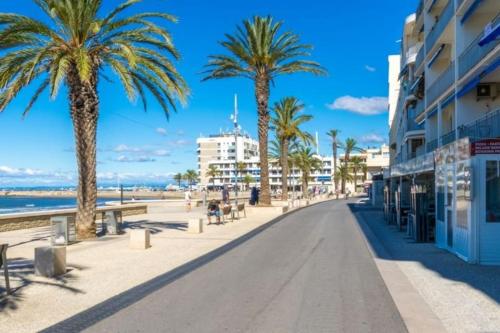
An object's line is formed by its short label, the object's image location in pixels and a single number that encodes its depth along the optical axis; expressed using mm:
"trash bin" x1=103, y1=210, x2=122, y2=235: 18078
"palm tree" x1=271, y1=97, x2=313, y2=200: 49406
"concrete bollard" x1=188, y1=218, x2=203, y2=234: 18311
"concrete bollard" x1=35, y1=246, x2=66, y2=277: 9797
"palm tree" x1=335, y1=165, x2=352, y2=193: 97138
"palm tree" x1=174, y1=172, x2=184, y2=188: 184875
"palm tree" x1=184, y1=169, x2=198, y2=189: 169425
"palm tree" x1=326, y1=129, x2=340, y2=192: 91569
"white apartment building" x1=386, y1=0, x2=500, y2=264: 11055
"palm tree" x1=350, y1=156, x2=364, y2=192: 111125
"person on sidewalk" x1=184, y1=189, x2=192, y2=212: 34531
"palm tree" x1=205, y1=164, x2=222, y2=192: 150875
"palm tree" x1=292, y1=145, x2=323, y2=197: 82800
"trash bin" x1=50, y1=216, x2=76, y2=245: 14930
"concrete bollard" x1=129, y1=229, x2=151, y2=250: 13898
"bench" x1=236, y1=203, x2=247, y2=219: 27488
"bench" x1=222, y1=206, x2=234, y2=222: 22988
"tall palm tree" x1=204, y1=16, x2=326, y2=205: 32688
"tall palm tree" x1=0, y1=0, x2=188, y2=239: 15500
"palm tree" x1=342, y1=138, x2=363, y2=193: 96375
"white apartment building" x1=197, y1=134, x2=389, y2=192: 155375
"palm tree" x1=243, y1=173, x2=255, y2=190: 150875
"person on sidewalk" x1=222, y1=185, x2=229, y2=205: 30278
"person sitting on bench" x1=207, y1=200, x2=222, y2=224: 22695
